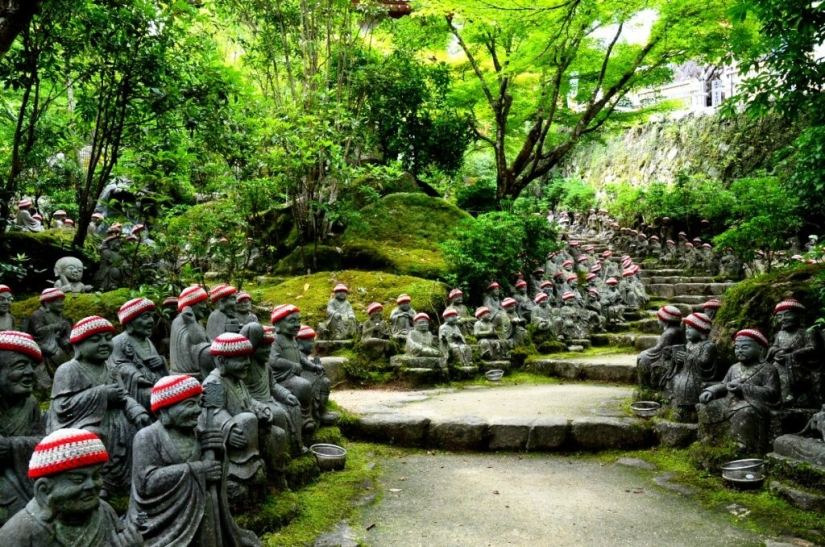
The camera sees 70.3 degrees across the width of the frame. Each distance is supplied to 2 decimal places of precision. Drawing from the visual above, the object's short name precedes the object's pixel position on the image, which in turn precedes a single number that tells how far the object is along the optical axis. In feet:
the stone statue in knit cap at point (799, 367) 20.58
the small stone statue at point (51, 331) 25.68
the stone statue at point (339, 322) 38.22
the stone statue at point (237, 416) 14.65
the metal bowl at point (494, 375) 38.32
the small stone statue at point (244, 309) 25.45
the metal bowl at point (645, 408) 25.82
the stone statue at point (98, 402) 13.53
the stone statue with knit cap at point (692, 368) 23.49
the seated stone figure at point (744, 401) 20.06
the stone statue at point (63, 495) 8.18
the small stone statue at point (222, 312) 22.62
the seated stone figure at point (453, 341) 37.86
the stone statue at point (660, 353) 26.91
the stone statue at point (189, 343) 19.47
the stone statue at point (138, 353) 16.66
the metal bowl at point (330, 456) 20.76
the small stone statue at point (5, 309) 24.29
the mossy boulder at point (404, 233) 49.37
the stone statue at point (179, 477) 11.09
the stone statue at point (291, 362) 21.07
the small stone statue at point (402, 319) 37.91
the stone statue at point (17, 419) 11.35
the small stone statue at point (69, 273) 33.22
